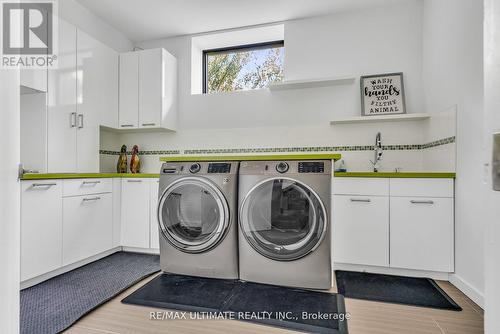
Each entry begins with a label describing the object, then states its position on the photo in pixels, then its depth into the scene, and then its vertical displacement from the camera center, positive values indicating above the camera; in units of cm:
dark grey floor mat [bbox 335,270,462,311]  173 -85
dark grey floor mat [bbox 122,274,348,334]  152 -85
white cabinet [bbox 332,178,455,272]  204 -44
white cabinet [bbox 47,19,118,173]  234 +61
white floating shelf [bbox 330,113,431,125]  250 +45
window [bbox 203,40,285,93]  328 +122
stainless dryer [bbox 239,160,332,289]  186 -40
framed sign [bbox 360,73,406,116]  271 +72
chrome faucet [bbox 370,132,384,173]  260 +14
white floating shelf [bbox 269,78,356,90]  272 +84
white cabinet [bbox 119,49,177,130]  305 +85
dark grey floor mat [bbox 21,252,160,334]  150 -85
